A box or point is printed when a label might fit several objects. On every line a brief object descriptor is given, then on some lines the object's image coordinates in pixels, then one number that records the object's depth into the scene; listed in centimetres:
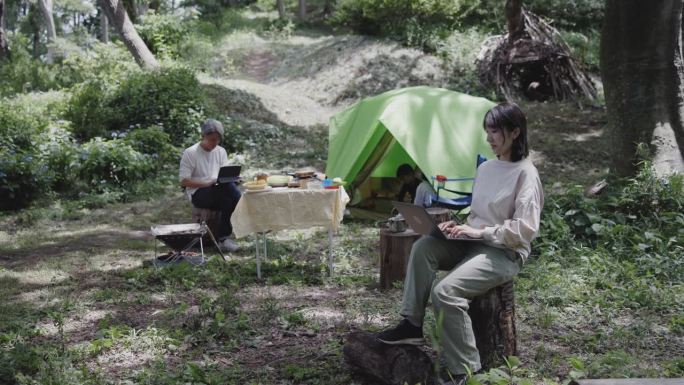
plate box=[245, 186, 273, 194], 548
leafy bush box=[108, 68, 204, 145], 1160
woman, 326
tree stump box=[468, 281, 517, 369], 352
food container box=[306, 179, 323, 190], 571
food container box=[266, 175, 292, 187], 573
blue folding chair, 646
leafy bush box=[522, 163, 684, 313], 480
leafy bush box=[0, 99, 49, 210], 877
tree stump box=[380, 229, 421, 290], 527
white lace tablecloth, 550
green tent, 718
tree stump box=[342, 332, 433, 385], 338
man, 658
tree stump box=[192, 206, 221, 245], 668
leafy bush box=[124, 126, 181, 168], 1069
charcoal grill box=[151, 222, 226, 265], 585
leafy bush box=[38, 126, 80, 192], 948
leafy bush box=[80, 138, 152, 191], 955
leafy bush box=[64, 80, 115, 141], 1148
